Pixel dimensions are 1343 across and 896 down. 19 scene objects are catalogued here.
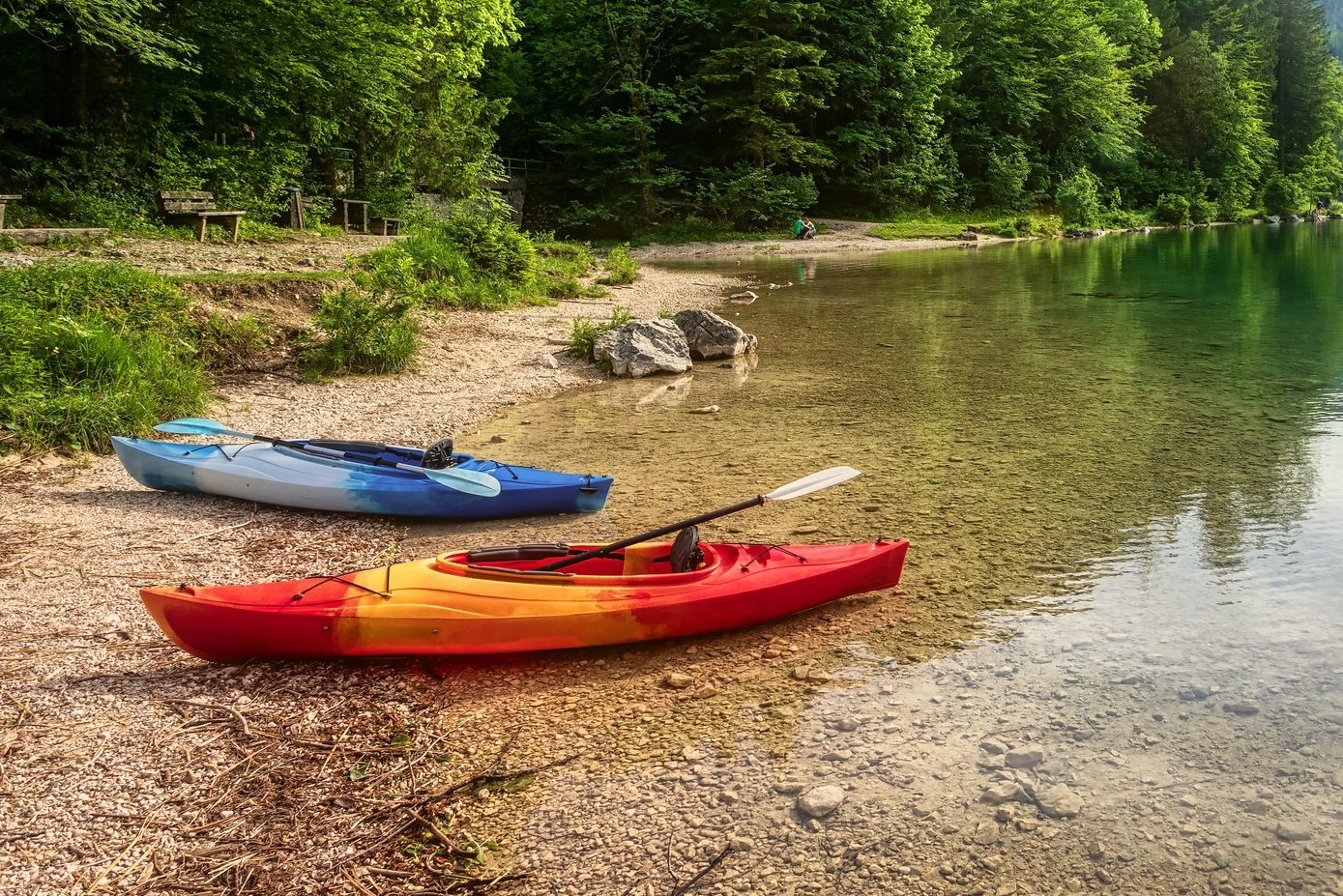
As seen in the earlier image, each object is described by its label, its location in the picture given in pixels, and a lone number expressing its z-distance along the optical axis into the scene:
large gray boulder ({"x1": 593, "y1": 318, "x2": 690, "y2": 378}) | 11.67
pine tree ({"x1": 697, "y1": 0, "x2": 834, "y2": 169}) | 34.19
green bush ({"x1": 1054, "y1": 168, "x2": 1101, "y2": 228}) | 42.38
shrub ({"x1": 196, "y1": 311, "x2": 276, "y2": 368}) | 10.17
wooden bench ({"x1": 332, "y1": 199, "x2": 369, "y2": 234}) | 21.39
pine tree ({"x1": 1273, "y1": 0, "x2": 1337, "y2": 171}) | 60.12
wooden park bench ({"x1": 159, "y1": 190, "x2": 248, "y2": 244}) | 16.11
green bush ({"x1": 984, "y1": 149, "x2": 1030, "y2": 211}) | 41.38
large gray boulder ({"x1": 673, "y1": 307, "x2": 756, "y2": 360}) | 12.73
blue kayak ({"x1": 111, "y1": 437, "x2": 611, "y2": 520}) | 6.52
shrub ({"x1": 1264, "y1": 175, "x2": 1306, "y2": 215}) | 56.44
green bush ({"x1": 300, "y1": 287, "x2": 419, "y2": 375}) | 10.59
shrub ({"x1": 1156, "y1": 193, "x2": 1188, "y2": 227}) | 48.69
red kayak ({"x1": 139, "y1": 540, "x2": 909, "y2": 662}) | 4.38
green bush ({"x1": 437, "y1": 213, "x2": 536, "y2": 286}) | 16.00
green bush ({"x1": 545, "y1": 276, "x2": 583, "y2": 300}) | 17.41
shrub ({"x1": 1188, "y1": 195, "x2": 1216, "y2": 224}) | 50.19
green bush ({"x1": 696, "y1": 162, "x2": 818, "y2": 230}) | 34.50
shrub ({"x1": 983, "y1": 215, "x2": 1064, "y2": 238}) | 37.62
